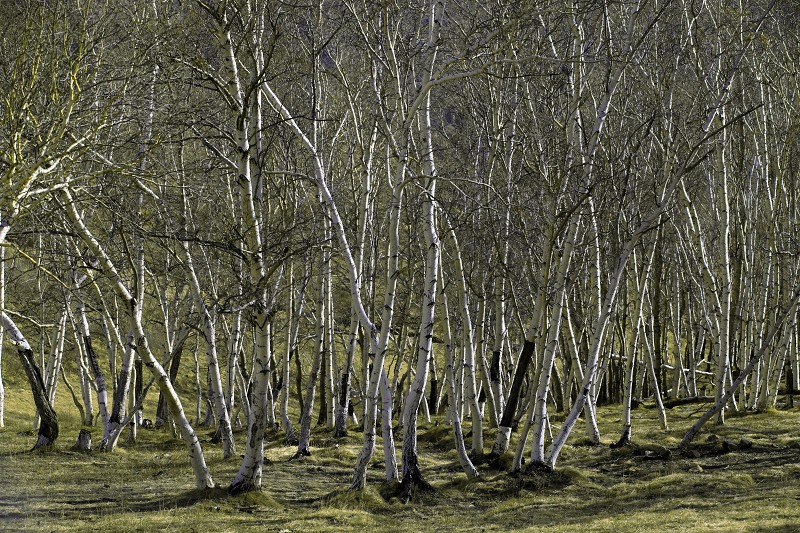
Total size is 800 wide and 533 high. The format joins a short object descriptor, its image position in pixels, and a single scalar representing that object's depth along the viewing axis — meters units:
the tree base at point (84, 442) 14.79
